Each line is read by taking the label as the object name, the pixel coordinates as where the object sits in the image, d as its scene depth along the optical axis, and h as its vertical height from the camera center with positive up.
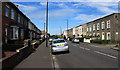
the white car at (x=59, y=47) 8.25 -1.19
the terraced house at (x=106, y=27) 19.09 +2.23
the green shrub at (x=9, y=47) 8.02 -1.16
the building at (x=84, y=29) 33.62 +2.49
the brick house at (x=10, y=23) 10.25 +1.74
